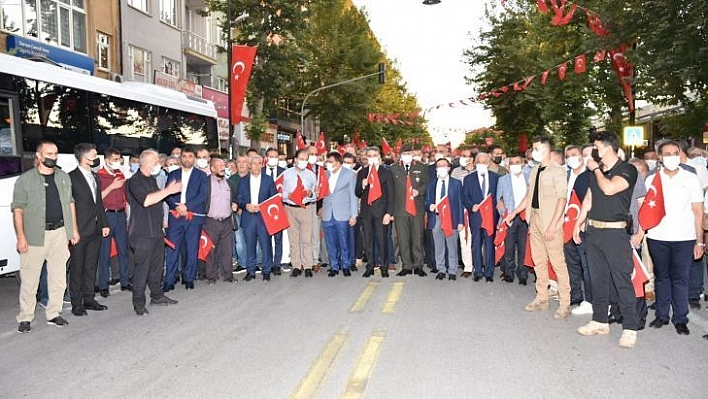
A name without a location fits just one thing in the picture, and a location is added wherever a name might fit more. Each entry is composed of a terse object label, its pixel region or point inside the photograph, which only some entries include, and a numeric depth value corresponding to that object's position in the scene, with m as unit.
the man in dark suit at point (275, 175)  11.10
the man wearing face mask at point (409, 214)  11.02
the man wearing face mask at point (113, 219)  9.45
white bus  9.17
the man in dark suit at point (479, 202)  10.45
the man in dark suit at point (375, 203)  10.97
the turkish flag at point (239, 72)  21.42
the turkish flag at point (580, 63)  21.78
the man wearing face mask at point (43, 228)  7.26
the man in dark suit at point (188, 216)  9.83
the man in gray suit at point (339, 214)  11.15
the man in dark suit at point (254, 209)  10.73
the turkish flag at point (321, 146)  22.08
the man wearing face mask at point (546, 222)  7.84
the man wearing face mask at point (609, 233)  6.45
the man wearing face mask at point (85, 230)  8.08
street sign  23.92
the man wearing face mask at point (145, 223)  8.09
